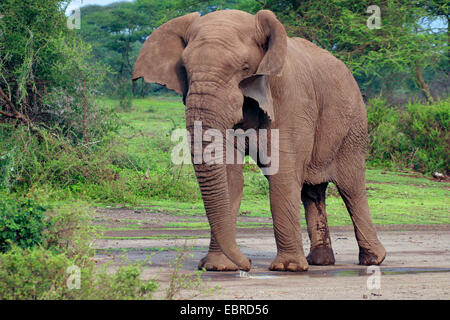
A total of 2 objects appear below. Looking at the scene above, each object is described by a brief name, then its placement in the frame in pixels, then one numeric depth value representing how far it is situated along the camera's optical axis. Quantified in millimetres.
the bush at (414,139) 30898
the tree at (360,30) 33815
